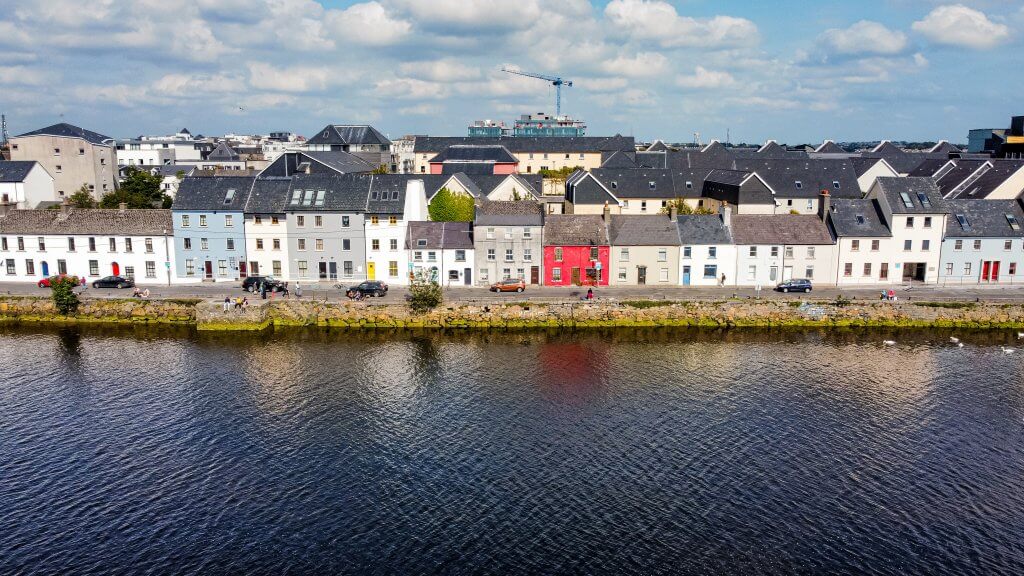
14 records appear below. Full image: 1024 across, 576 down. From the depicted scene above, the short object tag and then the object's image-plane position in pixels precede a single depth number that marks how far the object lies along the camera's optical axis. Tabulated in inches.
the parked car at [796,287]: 2549.2
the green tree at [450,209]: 3048.7
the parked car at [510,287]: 2568.9
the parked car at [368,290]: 2492.6
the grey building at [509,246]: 2635.3
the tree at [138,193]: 3553.2
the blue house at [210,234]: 2743.6
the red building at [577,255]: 2635.3
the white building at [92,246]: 2743.6
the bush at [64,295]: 2438.5
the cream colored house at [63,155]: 4025.6
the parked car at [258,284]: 2559.3
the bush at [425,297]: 2354.8
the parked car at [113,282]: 2667.3
